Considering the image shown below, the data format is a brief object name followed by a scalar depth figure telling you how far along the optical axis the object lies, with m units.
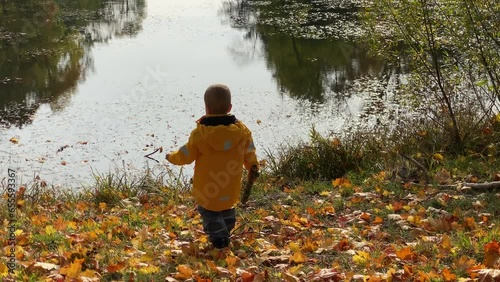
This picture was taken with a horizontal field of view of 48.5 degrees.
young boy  4.22
